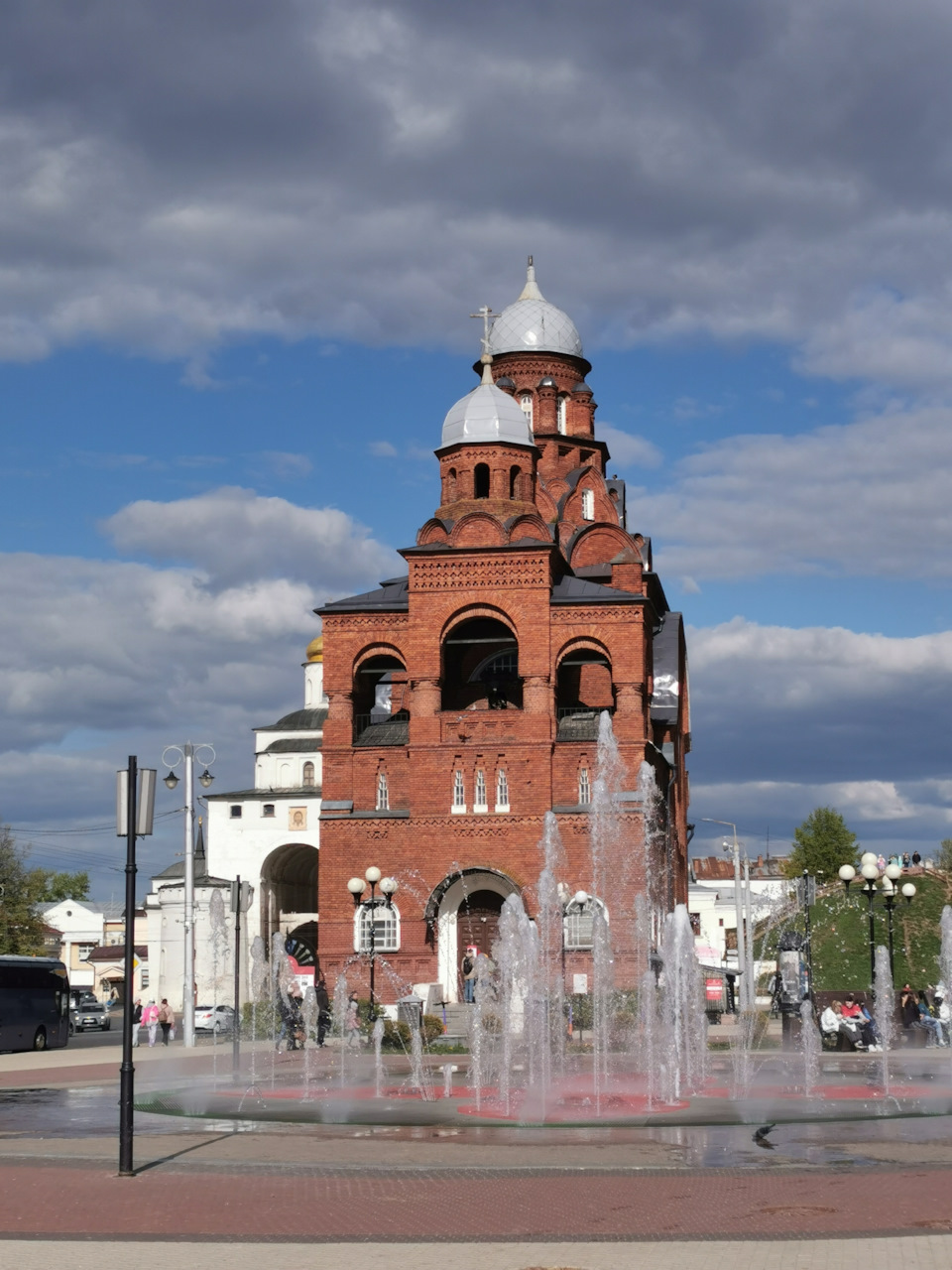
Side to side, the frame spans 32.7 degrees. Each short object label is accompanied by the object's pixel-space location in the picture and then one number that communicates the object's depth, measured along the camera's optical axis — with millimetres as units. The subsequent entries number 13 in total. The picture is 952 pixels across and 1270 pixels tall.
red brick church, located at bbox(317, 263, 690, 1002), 48875
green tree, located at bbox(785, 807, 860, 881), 102438
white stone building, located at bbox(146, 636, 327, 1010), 69188
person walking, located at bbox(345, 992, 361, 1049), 36344
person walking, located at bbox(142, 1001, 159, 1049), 42875
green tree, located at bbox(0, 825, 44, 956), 76375
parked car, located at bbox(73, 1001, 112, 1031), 65062
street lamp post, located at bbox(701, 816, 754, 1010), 49009
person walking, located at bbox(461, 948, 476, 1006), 45531
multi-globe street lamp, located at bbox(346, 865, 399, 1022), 37188
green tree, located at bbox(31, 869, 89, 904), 133500
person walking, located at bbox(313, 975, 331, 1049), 37241
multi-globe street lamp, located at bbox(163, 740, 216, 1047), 40469
